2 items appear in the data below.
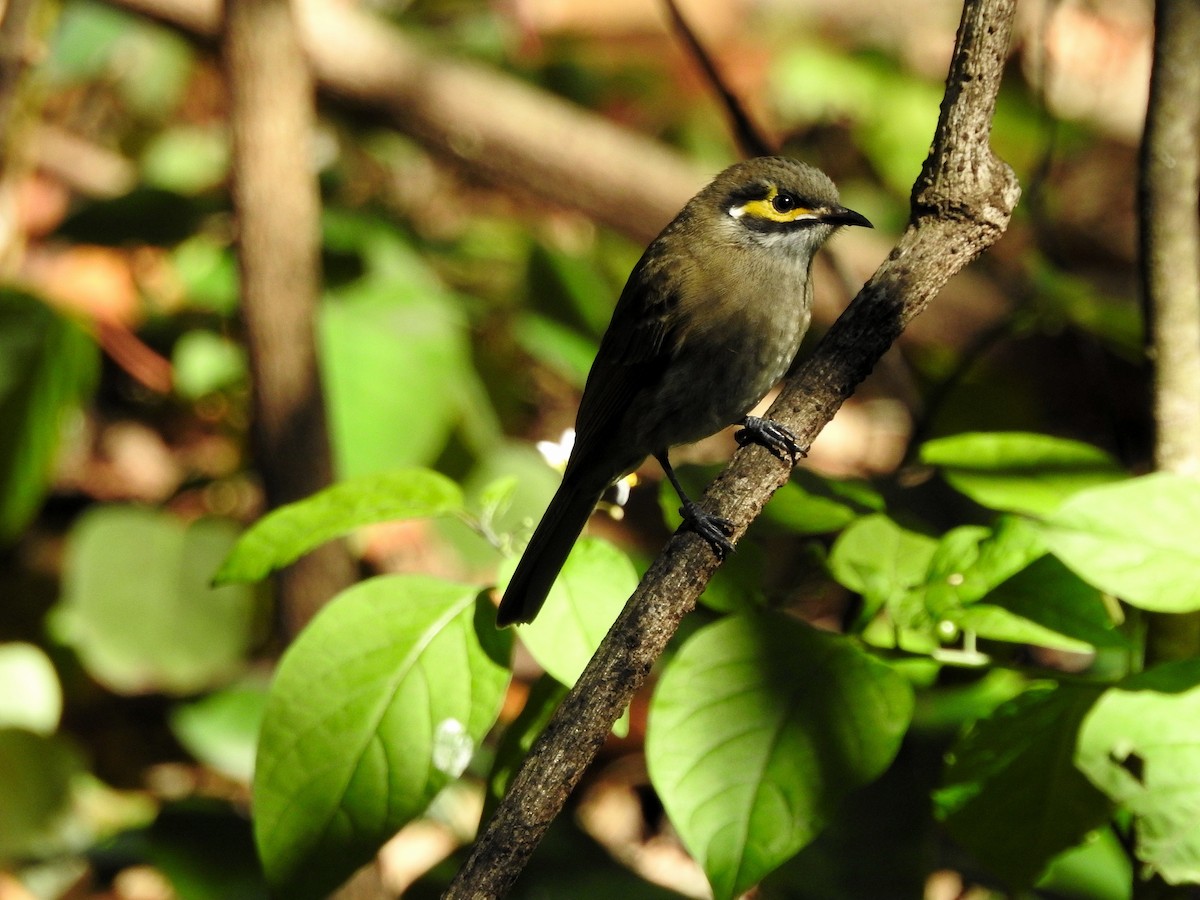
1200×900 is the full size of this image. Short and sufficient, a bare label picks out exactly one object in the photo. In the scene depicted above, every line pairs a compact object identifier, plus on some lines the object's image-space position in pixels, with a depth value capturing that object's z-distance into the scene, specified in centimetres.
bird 505
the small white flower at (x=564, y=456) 448
